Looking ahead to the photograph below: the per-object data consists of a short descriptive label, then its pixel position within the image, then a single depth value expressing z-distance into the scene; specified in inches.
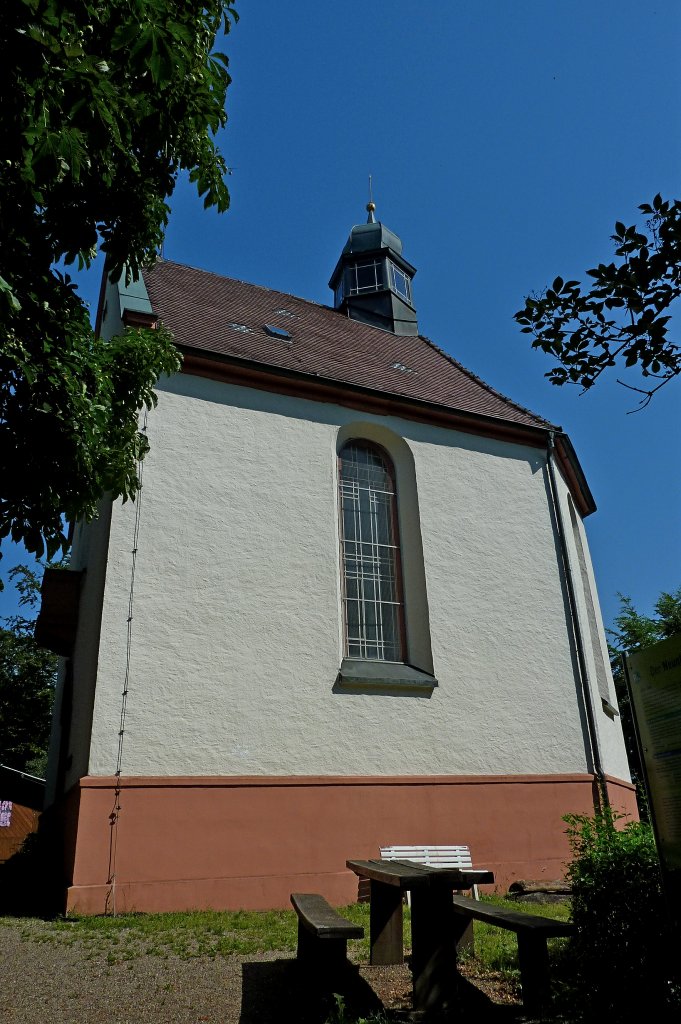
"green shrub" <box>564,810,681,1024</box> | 152.3
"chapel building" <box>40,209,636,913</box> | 364.8
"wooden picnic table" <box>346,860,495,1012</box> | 181.8
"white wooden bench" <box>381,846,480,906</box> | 390.9
